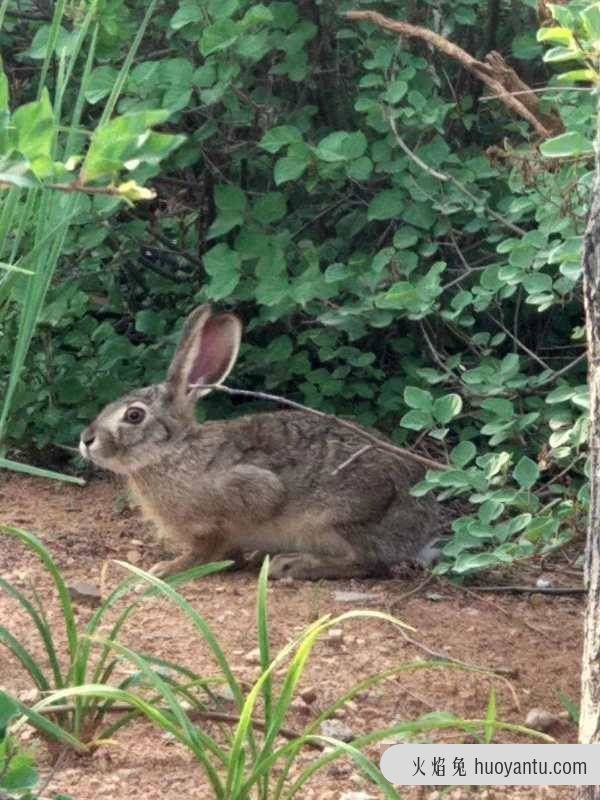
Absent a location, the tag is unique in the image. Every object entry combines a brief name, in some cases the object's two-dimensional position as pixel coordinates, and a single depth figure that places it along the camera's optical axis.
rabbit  5.23
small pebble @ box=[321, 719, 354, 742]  3.58
